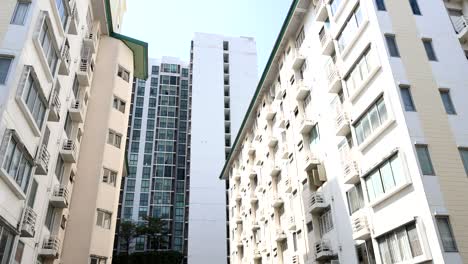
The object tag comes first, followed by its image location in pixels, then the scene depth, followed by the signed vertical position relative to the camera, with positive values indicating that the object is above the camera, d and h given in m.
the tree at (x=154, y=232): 73.19 +15.45
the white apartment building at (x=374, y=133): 18.23 +9.47
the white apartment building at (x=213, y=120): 69.88 +35.82
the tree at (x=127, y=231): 74.19 +15.86
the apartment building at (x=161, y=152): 81.19 +34.34
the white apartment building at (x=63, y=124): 17.55 +11.00
